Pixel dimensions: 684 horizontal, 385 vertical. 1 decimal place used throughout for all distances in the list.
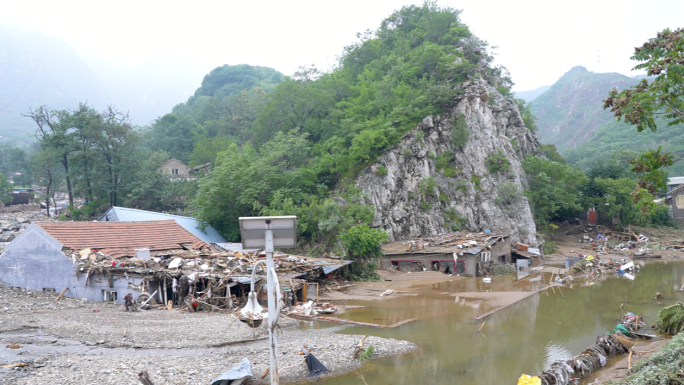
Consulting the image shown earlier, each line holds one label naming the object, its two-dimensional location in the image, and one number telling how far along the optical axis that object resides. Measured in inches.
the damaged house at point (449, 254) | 1306.6
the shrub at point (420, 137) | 1695.4
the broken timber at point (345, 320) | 755.4
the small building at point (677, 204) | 2065.3
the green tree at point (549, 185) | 1813.5
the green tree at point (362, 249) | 1194.6
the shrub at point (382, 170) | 1595.7
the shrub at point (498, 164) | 1695.4
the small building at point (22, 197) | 2422.6
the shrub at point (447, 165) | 1726.1
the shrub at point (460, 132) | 1737.2
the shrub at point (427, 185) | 1632.6
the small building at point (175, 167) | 2288.4
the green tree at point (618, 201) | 1910.7
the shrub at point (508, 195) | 1636.3
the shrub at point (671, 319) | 646.5
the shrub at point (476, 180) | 1690.5
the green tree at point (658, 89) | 457.7
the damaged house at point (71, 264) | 869.8
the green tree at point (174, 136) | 2642.7
